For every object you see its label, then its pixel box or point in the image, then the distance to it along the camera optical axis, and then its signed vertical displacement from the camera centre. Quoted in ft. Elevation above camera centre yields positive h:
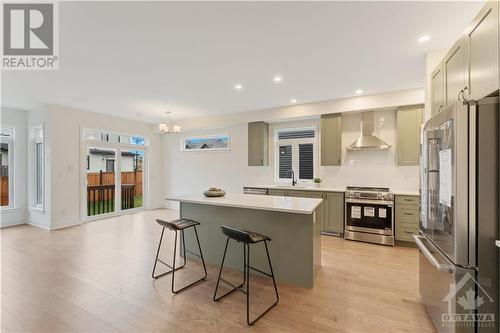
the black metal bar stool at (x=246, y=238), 7.08 -2.40
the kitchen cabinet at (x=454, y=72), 6.11 +2.78
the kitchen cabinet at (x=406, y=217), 13.21 -3.05
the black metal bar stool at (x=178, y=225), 8.89 -2.47
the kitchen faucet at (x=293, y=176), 18.10 -0.91
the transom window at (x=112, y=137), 19.65 +2.63
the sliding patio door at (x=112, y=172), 19.81 -0.75
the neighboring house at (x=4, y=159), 18.03 +0.43
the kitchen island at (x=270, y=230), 8.83 -2.80
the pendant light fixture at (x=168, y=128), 16.10 +2.69
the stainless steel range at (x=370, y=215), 13.66 -3.09
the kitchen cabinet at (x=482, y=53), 4.68 +2.57
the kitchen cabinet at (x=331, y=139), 16.33 +1.95
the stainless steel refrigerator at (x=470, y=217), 4.84 -1.15
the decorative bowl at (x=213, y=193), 11.25 -1.44
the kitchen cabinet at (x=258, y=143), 19.13 +1.89
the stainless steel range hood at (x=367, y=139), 15.01 +1.80
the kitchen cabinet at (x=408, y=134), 13.85 +1.99
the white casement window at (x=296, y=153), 18.38 +1.05
